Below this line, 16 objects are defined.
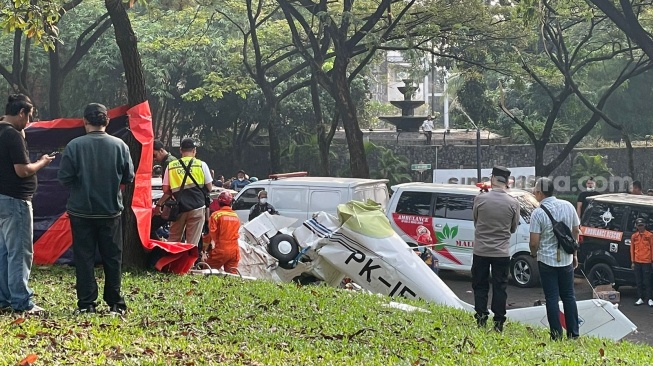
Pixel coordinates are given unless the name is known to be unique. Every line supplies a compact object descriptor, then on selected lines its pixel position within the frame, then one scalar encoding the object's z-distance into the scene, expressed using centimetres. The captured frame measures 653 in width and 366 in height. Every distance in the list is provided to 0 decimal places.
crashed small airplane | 1208
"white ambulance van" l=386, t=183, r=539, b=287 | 1748
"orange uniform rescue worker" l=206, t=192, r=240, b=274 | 1223
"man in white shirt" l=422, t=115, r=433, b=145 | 3669
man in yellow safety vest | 1158
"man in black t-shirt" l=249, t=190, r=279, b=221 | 1859
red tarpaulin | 1105
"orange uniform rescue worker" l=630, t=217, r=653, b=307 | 1562
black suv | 1641
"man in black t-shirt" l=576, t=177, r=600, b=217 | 2036
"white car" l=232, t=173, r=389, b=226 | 1803
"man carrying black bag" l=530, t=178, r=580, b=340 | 916
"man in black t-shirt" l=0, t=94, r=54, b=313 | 746
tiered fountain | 3900
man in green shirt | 754
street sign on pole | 2614
